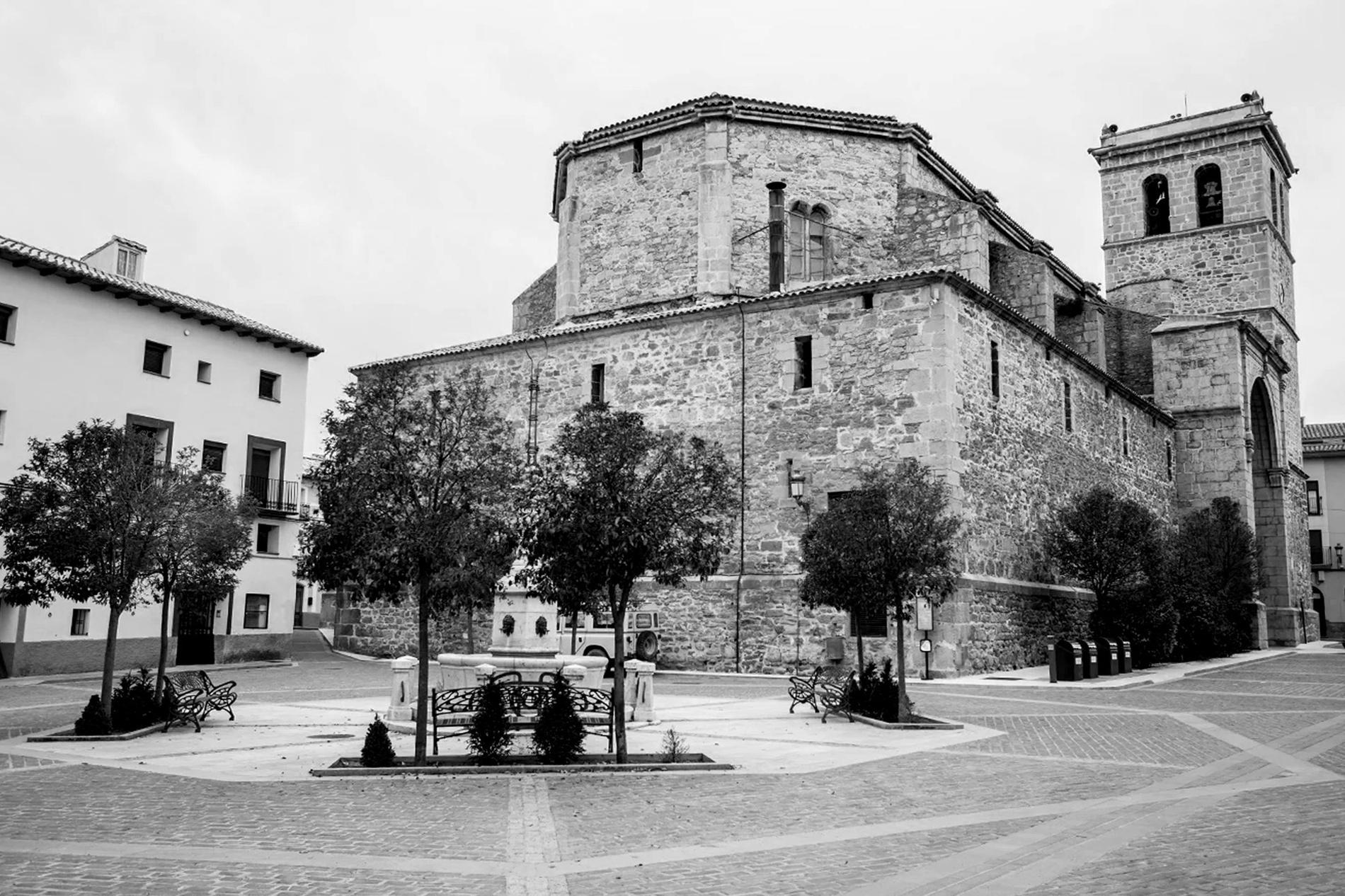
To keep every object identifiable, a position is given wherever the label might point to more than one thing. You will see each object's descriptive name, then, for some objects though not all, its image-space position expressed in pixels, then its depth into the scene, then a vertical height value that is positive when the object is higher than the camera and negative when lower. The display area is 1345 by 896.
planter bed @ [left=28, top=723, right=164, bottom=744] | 13.23 -1.70
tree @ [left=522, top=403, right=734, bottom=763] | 11.87 +1.01
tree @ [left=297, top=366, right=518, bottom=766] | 11.24 +1.05
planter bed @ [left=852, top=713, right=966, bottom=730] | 14.52 -1.58
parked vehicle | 22.81 -0.69
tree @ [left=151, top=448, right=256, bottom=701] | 14.94 +0.82
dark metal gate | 28.42 -1.02
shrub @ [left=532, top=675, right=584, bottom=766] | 11.35 -1.36
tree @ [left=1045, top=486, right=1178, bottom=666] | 25.45 +1.07
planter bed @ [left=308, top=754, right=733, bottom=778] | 10.69 -1.65
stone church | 24.22 +6.48
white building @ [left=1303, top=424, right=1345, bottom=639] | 52.94 +4.44
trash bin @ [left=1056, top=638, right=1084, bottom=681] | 21.91 -1.07
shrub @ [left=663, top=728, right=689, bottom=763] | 11.49 -1.55
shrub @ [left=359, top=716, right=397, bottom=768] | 10.87 -1.49
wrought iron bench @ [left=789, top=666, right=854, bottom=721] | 16.14 -1.30
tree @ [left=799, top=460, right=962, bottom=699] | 15.82 +0.85
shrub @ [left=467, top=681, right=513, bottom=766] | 11.27 -1.35
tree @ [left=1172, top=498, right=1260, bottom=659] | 28.41 +0.94
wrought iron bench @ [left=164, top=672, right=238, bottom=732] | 14.59 -1.39
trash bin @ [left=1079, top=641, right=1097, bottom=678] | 22.45 -1.07
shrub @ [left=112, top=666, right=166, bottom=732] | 14.07 -1.42
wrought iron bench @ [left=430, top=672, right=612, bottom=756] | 11.93 -1.11
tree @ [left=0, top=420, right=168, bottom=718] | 14.13 +0.95
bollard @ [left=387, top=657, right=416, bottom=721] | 15.11 -1.27
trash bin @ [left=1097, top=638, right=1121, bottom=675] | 23.81 -1.08
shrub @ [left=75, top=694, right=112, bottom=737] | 13.50 -1.54
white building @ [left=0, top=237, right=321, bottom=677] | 25.19 +5.22
